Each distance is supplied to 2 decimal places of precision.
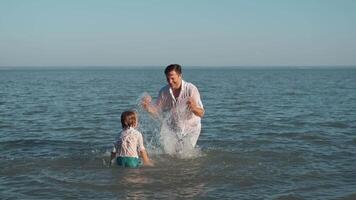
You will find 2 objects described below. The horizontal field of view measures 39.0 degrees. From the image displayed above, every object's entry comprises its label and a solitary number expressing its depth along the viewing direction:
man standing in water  9.45
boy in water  9.12
